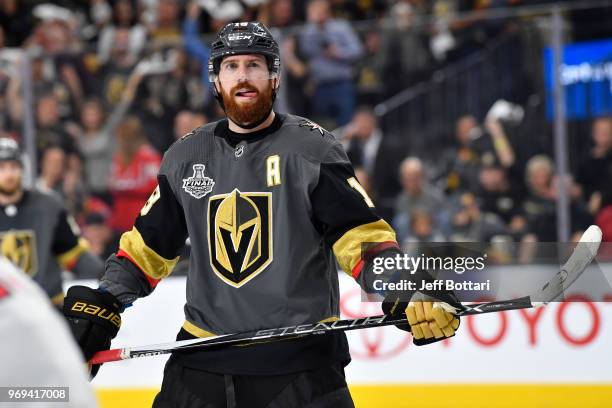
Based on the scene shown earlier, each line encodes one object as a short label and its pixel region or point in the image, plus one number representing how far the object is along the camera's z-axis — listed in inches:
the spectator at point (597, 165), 477.9
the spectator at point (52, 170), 547.7
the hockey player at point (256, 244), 224.4
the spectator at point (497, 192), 491.3
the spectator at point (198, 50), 531.1
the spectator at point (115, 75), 550.8
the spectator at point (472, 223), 492.3
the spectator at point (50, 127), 554.4
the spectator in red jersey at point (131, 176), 524.7
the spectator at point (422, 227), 498.3
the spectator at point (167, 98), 532.7
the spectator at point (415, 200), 498.8
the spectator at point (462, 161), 498.0
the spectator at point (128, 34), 558.5
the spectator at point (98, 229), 528.3
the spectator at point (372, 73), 515.1
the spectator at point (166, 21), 615.9
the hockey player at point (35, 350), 125.3
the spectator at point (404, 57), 511.5
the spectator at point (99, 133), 540.9
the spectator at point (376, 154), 508.4
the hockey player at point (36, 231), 441.1
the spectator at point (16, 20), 684.2
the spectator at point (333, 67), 519.7
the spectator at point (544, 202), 479.4
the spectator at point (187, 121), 530.1
